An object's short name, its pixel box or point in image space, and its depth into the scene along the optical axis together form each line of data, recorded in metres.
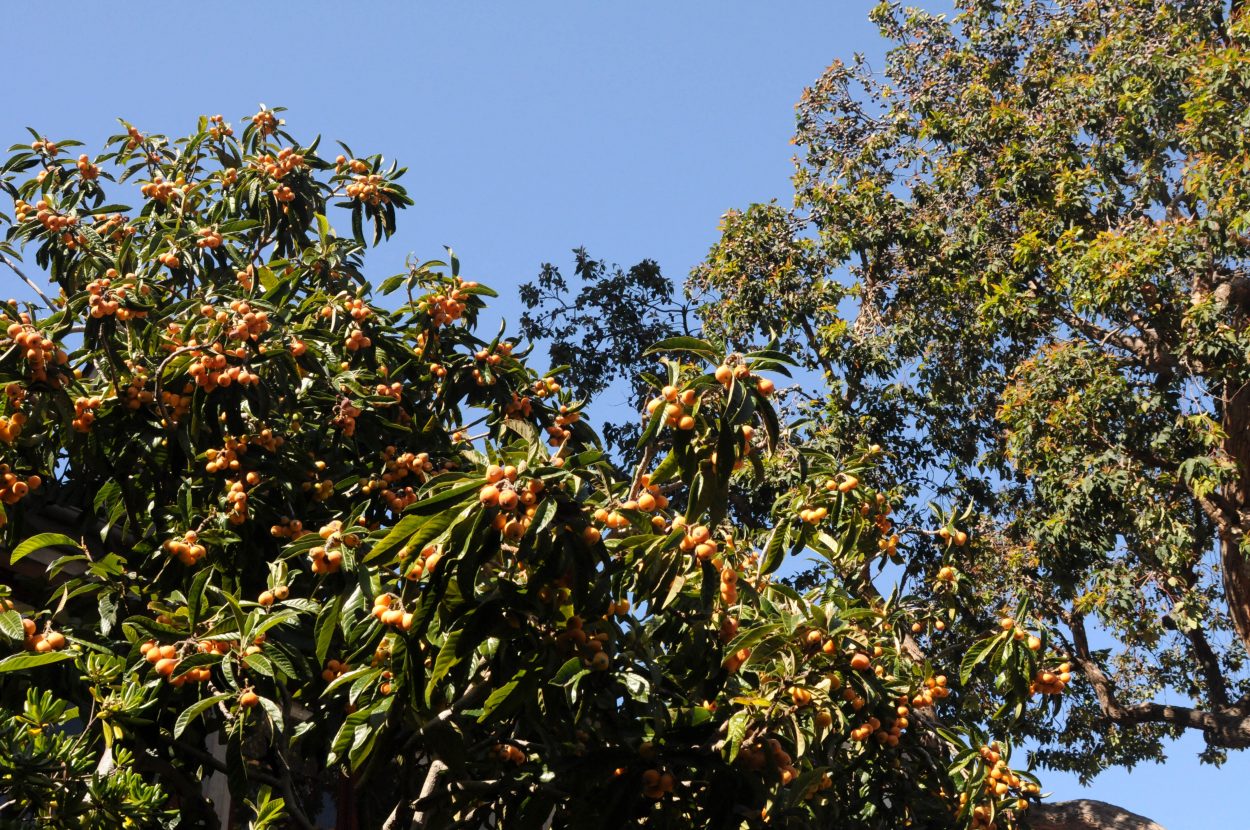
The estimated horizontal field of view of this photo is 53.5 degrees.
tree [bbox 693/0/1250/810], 11.63
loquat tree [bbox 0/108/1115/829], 3.89
